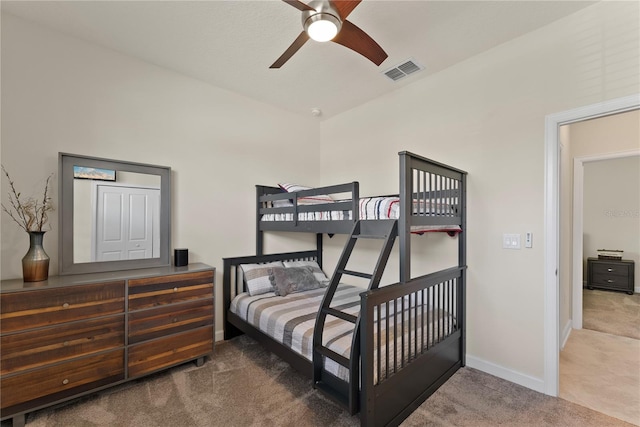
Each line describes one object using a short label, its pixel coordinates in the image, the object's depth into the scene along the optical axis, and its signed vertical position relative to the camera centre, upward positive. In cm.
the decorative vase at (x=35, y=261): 197 -32
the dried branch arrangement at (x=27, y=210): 209 +4
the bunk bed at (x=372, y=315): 170 -83
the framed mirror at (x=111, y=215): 228 +0
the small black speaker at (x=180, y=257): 271 -40
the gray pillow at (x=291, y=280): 304 -72
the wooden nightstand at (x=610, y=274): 468 -98
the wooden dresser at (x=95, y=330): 178 -84
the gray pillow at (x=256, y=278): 301 -68
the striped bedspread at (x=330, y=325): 186 -85
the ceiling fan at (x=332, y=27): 152 +112
